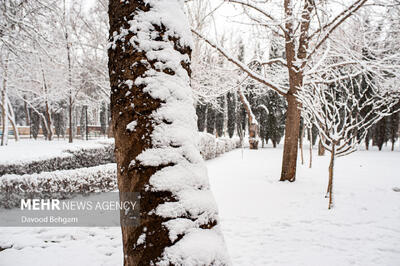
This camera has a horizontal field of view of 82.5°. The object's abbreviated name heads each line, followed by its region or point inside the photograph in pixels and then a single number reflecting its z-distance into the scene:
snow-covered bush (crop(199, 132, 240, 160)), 11.12
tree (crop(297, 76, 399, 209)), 4.34
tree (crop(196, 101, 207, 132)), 26.64
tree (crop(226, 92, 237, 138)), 28.10
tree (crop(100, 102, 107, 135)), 30.98
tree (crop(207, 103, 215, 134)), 29.27
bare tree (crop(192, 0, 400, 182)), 5.62
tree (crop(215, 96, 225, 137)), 29.70
